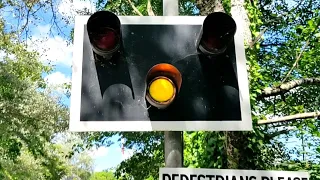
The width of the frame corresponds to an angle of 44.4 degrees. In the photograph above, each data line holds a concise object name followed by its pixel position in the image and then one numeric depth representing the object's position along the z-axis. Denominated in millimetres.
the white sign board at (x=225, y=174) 2115
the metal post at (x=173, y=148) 2197
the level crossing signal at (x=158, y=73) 2289
